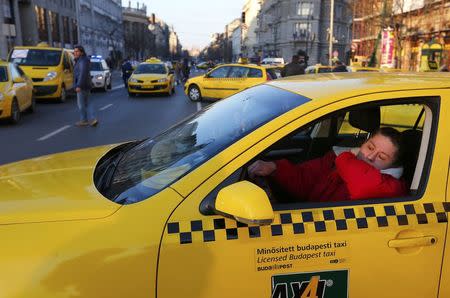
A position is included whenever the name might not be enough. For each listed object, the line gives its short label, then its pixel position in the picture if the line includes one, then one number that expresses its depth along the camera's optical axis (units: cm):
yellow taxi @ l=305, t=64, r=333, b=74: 1794
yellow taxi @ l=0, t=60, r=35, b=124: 1061
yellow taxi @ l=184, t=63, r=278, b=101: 1630
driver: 218
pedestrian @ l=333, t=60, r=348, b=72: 1499
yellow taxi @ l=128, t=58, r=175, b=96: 1914
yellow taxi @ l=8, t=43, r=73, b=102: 1600
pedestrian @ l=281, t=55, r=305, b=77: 1325
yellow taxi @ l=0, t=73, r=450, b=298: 181
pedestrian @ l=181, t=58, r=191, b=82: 3195
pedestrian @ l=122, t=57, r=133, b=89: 2553
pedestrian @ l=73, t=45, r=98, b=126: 1080
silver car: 2138
